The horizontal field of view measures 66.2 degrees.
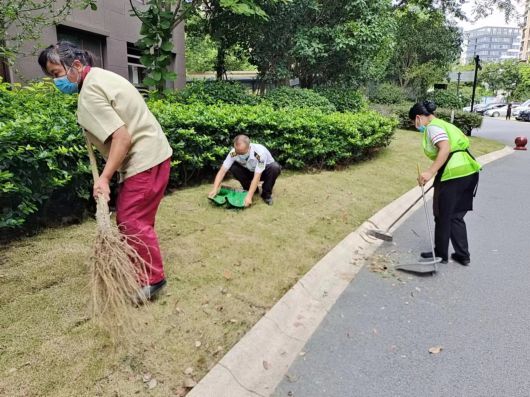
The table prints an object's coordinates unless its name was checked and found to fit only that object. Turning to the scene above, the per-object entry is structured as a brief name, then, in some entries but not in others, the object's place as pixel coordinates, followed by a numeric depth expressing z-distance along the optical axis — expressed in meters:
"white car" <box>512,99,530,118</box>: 33.72
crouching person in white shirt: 5.32
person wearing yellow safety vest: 4.20
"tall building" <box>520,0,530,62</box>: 80.99
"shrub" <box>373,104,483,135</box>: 16.48
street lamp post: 18.19
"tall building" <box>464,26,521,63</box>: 162.00
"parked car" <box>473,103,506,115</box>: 40.98
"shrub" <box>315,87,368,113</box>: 12.07
